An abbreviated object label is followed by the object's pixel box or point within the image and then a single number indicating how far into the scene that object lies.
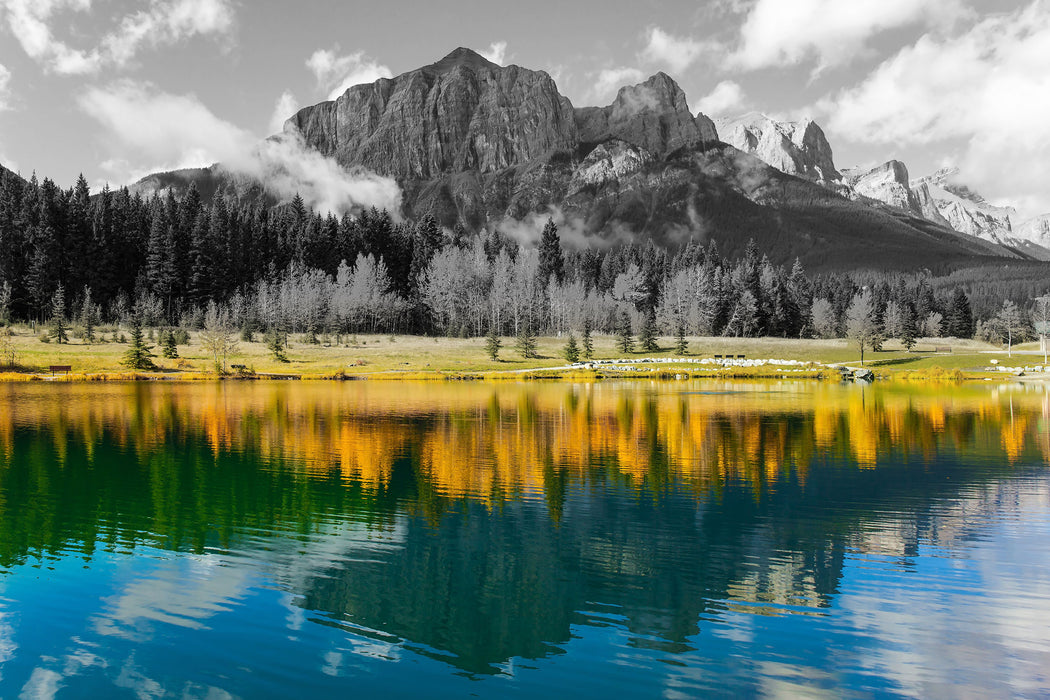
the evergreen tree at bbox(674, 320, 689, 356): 108.19
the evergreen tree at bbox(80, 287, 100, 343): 93.81
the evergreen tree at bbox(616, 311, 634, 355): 112.44
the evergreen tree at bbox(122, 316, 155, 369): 79.00
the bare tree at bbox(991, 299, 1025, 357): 157.05
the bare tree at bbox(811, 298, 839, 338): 174.38
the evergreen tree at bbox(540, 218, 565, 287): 169.62
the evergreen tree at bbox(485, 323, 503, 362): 96.88
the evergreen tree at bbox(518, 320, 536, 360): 101.38
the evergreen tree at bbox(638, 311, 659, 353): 113.50
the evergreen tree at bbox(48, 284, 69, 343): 90.71
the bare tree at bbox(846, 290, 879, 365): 119.25
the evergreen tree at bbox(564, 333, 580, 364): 98.36
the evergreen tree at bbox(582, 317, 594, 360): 100.31
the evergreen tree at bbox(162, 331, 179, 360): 86.31
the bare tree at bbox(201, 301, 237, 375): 86.26
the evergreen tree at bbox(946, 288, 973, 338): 193.62
